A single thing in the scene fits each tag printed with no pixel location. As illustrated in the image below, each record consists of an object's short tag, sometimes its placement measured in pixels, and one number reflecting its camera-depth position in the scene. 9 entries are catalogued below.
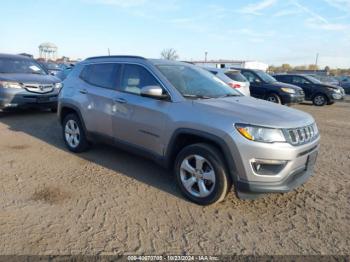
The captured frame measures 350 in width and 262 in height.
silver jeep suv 3.35
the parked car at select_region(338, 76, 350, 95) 26.28
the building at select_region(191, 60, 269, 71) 43.13
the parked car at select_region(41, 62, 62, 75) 20.47
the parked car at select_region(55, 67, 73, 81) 14.29
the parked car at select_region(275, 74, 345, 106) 15.38
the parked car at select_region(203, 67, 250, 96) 10.62
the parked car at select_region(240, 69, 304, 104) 12.69
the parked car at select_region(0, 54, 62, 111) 8.26
